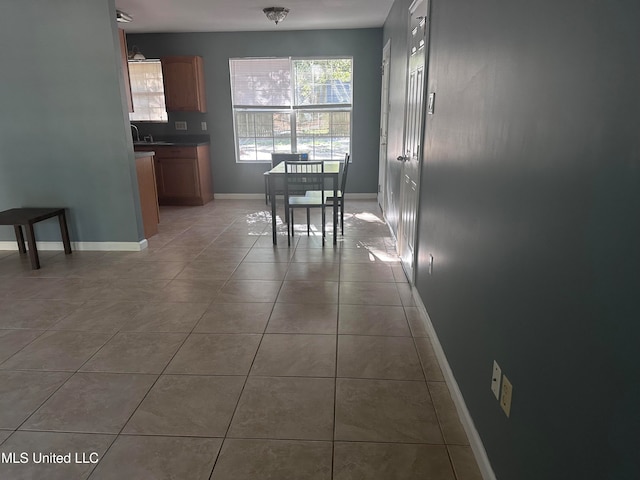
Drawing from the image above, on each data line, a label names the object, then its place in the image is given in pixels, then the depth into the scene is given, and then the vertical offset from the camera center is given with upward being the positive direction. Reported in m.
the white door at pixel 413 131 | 2.93 -0.04
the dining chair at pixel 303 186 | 4.17 -0.56
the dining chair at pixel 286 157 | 5.59 -0.38
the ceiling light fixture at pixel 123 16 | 4.99 +1.28
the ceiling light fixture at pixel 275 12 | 4.82 +1.26
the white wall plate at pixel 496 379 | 1.45 -0.84
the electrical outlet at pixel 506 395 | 1.35 -0.83
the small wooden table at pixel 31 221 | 3.69 -0.77
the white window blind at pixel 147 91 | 6.56 +0.56
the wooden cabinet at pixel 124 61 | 4.14 +0.65
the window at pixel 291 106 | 6.62 +0.32
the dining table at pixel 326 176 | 4.26 -0.55
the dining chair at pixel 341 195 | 4.68 -0.74
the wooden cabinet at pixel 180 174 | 6.43 -0.67
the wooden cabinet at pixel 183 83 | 6.42 +0.66
